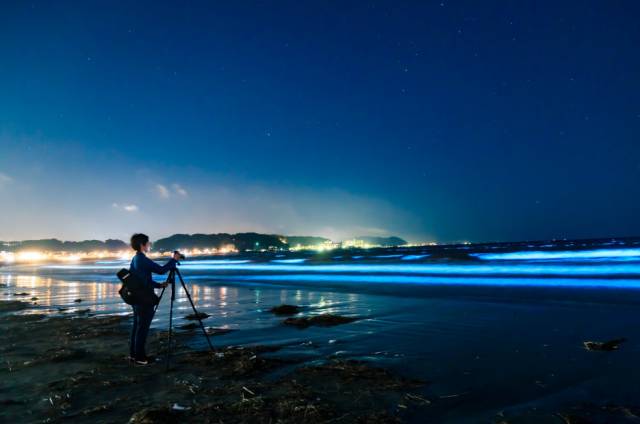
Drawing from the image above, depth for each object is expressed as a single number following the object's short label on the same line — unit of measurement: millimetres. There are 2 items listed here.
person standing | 6328
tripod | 6477
